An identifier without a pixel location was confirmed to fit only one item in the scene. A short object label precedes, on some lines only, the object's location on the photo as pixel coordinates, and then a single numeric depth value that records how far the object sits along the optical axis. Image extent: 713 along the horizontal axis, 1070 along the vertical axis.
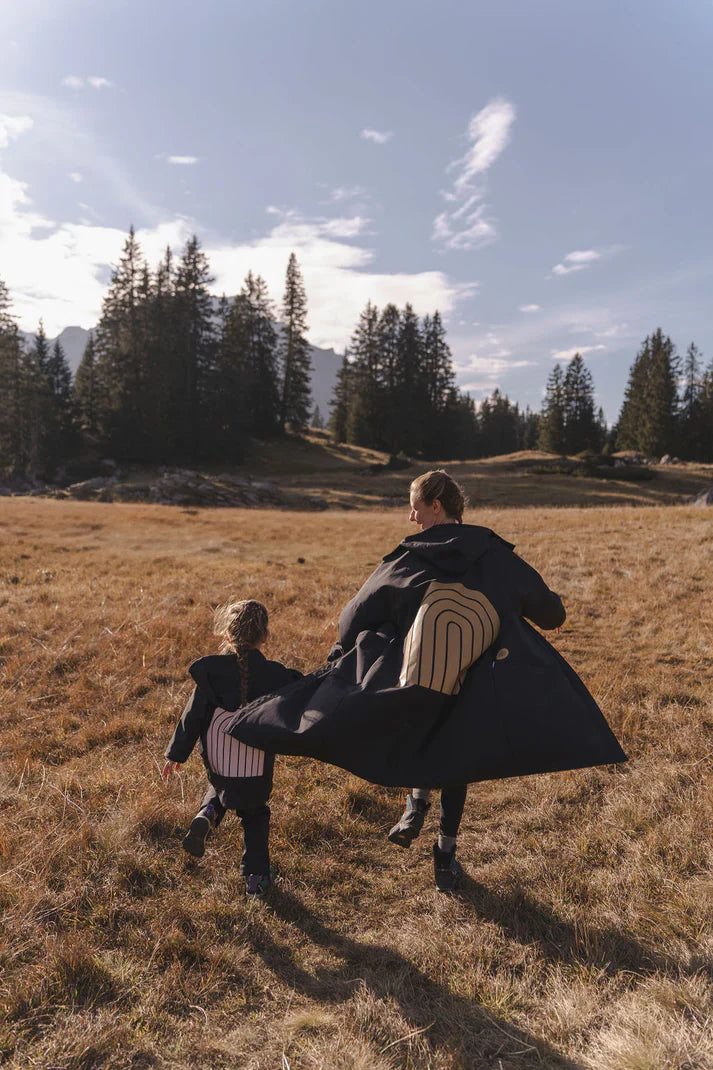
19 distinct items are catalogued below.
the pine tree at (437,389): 66.25
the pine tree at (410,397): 62.72
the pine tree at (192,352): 50.25
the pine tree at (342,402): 68.94
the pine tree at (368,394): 63.84
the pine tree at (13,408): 45.97
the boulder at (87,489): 35.88
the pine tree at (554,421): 71.75
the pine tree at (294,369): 64.38
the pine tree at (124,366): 49.38
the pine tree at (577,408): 71.06
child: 3.58
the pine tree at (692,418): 65.69
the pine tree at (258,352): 59.81
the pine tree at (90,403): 53.31
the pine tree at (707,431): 65.75
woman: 2.90
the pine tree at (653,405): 62.22
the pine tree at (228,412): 50.66
